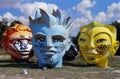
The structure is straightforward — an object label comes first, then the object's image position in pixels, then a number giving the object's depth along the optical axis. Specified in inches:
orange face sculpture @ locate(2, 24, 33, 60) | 847.7
